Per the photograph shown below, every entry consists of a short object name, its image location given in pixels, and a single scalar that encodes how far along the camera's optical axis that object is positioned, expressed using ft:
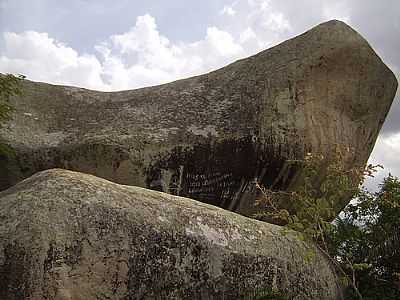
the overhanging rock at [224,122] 34.35
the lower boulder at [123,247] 19.33
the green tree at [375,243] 29.86
